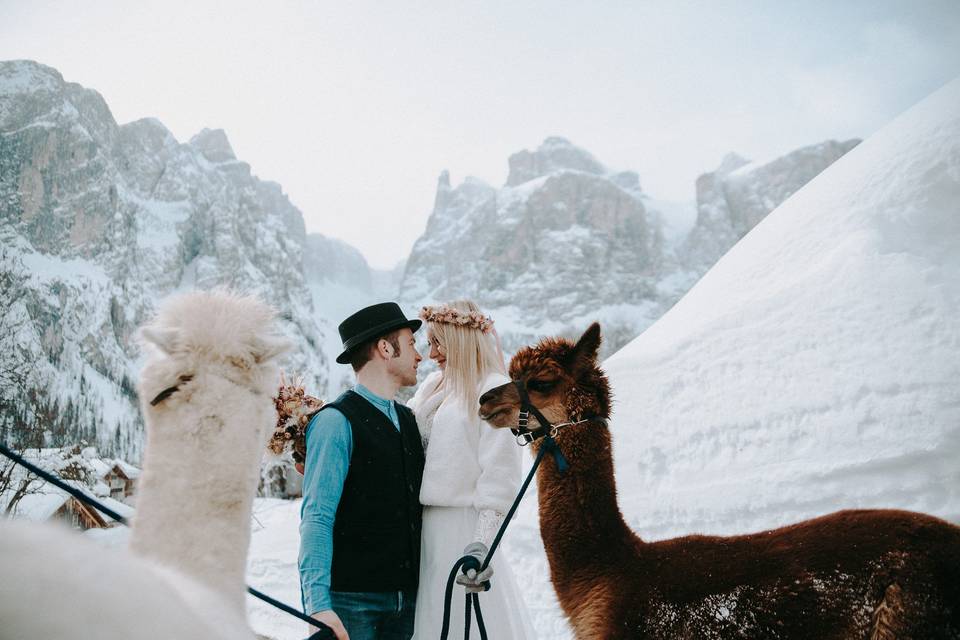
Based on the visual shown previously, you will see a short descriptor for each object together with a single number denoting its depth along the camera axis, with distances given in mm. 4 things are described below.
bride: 2209
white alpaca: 495
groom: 1868
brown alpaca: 1755
